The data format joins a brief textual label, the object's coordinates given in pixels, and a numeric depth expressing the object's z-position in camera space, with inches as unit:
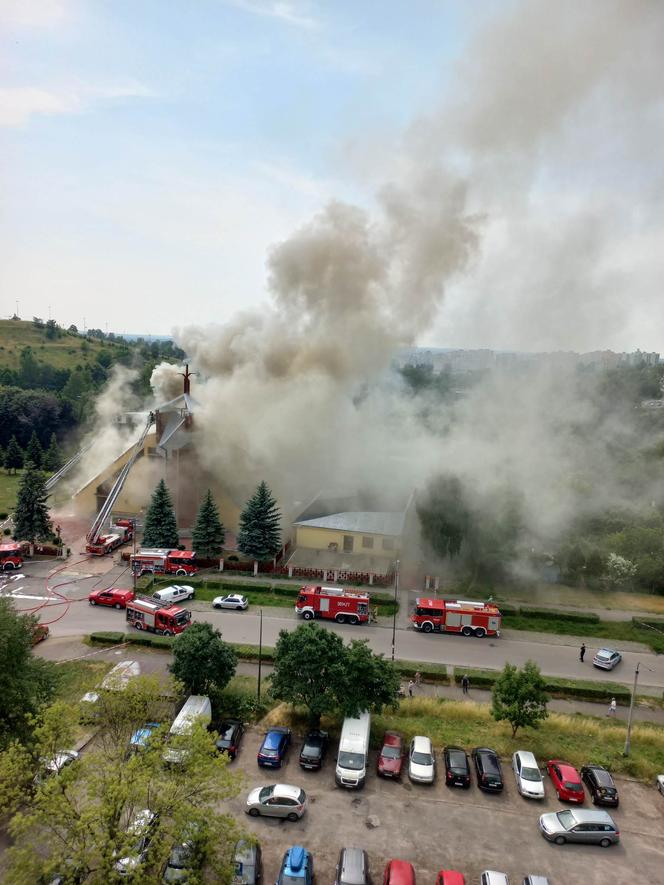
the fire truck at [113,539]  1491.1
